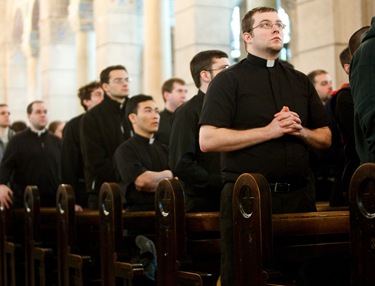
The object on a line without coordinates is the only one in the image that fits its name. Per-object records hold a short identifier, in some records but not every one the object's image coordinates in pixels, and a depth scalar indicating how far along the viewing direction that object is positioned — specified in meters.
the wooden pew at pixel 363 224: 4.79
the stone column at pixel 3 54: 30.09
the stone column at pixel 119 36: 18.40
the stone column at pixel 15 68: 29.76
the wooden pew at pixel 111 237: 7.64
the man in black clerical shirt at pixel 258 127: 6.23
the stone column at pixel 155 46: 16.82
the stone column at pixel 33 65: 27.91
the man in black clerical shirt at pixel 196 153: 7.66
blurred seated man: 8.88
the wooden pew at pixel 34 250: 9.32
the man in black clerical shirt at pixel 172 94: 11.54
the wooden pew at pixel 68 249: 8.42
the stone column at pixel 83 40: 22.25
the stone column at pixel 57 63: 23.49
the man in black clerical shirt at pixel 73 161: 11.08
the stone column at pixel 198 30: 14.11
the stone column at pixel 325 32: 10.92
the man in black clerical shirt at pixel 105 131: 10.23
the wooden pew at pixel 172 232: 6.71
